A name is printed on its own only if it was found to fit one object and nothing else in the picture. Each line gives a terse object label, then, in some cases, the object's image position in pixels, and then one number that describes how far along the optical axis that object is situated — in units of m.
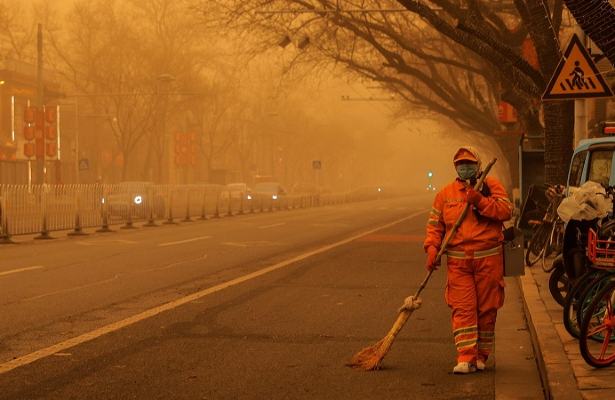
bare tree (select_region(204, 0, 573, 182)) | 18.91
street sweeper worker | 7.83
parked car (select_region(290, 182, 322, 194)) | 80.83
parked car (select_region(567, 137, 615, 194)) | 12.80
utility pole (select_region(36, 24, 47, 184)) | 37.86
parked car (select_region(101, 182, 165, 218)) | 30.78
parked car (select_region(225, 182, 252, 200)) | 44.00
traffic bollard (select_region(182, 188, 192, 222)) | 36.03
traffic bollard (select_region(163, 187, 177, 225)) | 33.78
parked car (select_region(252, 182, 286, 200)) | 56.66
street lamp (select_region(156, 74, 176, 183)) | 48.44
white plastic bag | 8.98
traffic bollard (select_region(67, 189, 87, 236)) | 26.48
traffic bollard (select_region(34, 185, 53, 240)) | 24.89
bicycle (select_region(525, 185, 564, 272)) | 13.68
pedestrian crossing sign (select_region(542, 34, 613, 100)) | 12.47
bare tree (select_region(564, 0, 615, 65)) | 12.01
